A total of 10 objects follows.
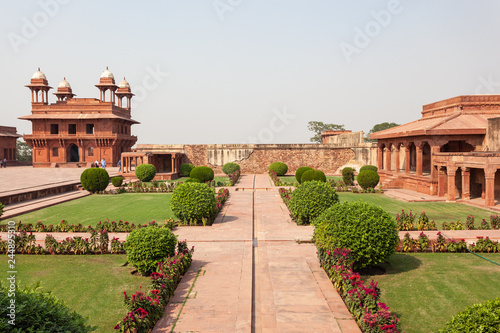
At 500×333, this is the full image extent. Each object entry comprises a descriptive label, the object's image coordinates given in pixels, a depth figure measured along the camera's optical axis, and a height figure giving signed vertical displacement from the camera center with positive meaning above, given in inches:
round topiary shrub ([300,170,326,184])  797.2 -38.6
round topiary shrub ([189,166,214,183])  906.1 -37.0
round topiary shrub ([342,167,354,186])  838.5 -41.2
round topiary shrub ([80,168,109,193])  748.6 -41.1
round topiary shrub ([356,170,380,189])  770.8 -44.6
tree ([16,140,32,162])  2347.4 +52.4
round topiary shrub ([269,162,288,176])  1201.4 -31.6
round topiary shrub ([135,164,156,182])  962.1 -33.2
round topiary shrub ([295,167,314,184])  916.8 -35.1
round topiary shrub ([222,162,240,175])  1198.6 -30.4
